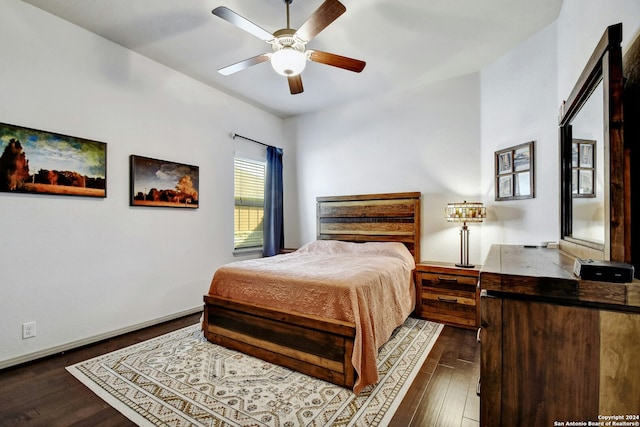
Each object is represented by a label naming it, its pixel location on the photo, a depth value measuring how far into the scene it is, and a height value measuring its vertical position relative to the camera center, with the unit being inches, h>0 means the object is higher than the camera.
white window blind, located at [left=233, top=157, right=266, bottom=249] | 171.0 +6.6
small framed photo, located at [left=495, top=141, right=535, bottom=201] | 111.6 +16.2
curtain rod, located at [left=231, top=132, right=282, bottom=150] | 165.0 +44.7
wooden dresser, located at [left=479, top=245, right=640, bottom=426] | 33.8 -17.3
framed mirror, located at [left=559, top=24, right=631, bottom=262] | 39.6 +8.9
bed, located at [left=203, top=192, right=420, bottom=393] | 79.5 -31.2
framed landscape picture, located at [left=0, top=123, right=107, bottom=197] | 91.0 +17.4
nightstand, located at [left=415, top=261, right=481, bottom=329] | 121.5 -36.1
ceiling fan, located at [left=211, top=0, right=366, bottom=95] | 76.5 +53.0
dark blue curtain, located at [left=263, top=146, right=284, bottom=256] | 181.2 +4.9
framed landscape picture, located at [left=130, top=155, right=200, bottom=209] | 122.8 +13.8
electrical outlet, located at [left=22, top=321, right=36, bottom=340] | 93.7 -38.1
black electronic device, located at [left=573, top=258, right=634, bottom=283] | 33.6 -7.2
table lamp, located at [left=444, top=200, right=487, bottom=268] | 124.3 -1.3
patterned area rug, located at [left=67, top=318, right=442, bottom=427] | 67.8 -48.2
